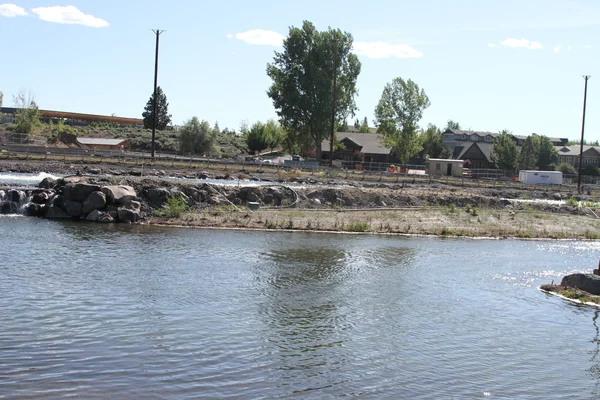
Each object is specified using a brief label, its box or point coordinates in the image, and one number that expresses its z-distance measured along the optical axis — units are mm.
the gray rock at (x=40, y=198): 40031
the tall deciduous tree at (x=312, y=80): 97750
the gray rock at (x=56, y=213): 38938
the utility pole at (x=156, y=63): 75188
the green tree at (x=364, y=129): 152300
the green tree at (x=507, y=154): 112812
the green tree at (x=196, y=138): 106625
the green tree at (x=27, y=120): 108062
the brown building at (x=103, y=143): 103206
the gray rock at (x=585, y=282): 23734
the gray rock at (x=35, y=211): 39375
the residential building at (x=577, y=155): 135500
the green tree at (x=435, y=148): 132500
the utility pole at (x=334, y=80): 91519
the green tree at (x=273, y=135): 132362
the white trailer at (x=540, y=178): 89938
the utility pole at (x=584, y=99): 90150
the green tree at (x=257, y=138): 128000
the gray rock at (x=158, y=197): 42000
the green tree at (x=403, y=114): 108938
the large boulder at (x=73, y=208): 39000
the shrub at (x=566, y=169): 119062
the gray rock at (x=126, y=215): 38625
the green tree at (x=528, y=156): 114312
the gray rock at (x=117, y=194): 39781
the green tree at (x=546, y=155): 120325
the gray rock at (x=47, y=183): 42344
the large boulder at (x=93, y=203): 39000
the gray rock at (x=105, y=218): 38241
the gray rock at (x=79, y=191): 39688
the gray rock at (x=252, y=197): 47375
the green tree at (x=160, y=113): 120688
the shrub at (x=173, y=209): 40469
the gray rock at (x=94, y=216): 38344
